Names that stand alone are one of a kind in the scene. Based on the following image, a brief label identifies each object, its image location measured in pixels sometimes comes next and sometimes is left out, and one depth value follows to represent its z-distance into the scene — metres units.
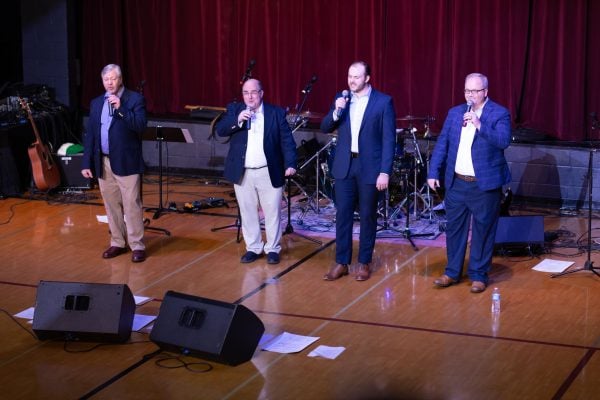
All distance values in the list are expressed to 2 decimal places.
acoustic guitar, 11.55
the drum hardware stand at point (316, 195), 10.58
